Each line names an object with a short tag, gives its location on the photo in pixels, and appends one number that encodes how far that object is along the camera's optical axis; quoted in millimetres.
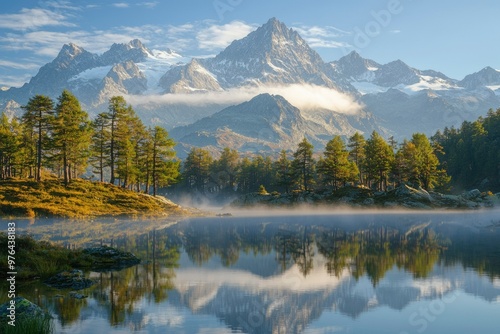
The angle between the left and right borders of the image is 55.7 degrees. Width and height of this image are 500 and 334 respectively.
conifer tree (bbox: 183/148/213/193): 163250
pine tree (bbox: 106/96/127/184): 79506
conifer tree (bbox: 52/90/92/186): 72000
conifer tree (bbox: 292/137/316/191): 113250
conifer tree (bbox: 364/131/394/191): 104750
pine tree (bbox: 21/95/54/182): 71188
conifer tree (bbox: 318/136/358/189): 107375
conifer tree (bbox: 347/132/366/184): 113269
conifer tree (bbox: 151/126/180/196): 90375
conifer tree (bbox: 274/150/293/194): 119438
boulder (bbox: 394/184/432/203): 92500
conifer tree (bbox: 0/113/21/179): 88312
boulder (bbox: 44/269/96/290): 23438
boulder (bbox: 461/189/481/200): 97838
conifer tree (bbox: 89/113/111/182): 80438
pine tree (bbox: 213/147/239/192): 174000
